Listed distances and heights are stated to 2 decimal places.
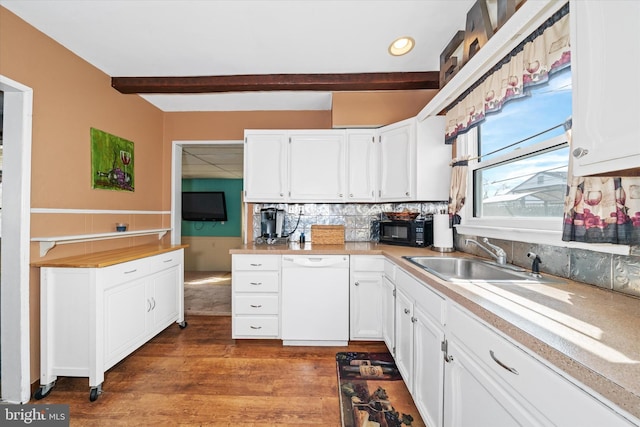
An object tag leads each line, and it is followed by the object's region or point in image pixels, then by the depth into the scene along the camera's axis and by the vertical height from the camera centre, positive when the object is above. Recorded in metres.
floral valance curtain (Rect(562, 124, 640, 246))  0.90 +0.02
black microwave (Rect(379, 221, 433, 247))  2.34 -0.17
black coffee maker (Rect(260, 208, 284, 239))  2.75 -0.09
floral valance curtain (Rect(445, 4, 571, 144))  1.14 +0.75
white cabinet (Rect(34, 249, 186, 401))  1.70 -0.74
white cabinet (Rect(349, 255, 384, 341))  2.30 -0.74
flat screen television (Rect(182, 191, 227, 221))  6.62 +0.17
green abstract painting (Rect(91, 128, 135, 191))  2.27 +0.47
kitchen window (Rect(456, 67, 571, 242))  1.31 +0.32
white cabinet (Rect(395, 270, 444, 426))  1.26 -0.74
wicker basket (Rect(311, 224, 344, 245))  2.67 -0.21
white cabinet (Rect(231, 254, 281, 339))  2.36 -0.73
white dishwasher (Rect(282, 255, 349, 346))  2.32 -0.76
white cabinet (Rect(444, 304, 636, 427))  0.57 -0.48
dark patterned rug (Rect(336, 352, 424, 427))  1.54 -1.21
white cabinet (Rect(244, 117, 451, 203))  2.67 +0.49
